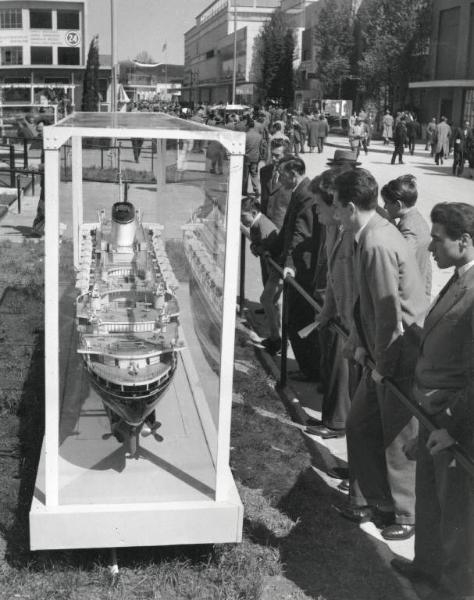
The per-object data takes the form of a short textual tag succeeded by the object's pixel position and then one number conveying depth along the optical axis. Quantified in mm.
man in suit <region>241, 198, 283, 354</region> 8398
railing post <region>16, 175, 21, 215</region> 18555
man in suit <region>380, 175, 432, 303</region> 6016
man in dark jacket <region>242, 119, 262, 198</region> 21792
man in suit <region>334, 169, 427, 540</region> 4590
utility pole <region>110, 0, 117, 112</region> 22333
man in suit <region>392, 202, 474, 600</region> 3750
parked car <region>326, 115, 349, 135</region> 59656
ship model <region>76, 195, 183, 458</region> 4719
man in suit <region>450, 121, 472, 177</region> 29062
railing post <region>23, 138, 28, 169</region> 20422
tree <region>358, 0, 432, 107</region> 59375
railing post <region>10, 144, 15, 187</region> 20219
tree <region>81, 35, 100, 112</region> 34906
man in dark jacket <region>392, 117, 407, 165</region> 32531
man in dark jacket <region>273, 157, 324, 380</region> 7508
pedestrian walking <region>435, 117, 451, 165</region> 32656
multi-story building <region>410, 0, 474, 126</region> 54312
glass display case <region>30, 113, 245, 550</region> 4285
